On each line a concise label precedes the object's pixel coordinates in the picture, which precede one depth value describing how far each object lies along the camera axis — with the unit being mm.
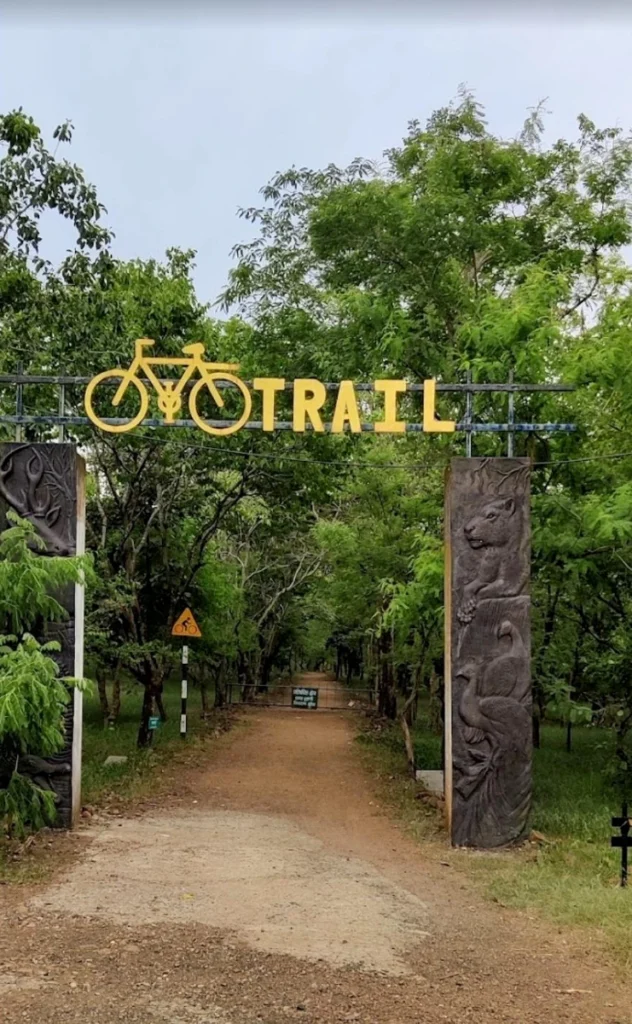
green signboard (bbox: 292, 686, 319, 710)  27359
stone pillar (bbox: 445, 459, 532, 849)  8891
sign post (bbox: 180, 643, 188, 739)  16172
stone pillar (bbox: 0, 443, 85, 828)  9156
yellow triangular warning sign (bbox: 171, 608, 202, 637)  15602
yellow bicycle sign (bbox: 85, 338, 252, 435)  8938
